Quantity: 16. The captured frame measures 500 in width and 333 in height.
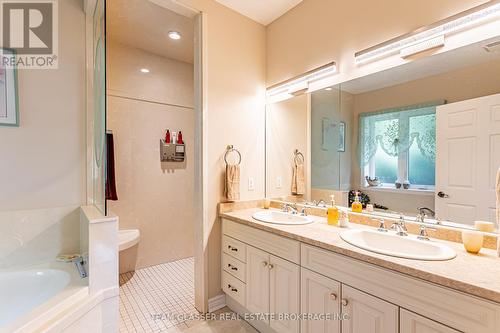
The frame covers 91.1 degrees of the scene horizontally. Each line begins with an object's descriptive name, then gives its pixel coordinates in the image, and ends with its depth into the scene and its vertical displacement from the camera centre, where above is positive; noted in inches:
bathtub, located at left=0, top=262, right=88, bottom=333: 52.4 -29.2
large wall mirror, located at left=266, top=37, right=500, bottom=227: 51.4 +6.8
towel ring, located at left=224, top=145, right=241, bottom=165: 88.8 +5.3
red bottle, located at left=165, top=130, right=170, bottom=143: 122.6 +13.6
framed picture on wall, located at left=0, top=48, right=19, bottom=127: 64.5 +18.2
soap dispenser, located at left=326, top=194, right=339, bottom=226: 69.7 -14.6
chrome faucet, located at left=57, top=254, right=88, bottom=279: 61.3 -26.8
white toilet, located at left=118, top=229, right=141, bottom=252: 98.7 -31.1
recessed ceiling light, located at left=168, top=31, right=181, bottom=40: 101.9 +54.7
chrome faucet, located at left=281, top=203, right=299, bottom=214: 85.7 -15.6
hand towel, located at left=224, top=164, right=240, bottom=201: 86.4 -6.6
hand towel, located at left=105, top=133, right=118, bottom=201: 104.4 -3.0
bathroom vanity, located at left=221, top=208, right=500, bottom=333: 36.3 -22.9
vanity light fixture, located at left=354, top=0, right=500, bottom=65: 49.1 +30.2
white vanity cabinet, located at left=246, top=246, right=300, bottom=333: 61.2 -33.1
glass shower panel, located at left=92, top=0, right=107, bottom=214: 57.8 +14.6
